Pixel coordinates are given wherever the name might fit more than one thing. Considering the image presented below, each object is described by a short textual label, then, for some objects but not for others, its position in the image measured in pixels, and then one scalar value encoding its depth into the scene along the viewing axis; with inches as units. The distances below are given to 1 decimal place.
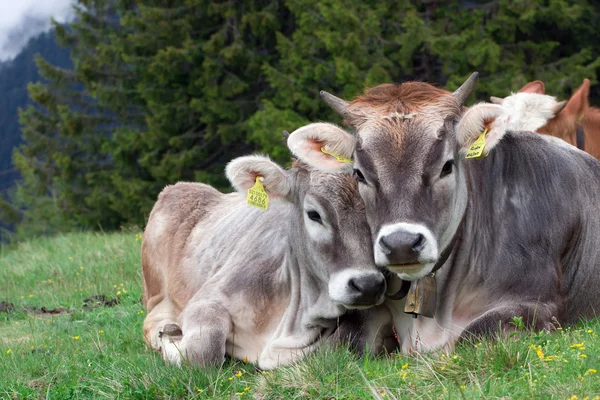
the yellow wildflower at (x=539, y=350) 345.0
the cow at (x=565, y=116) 716.2
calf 447.0
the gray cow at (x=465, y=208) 399.8
